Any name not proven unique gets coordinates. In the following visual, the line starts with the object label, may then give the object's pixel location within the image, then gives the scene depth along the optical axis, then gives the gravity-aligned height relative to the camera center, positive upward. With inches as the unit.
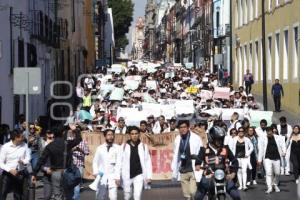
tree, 5324.8 +591.0
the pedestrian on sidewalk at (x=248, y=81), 1739.7 +61.1
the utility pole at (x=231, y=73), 2099.5 +91.8
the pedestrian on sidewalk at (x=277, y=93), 1457.9 +31.2
